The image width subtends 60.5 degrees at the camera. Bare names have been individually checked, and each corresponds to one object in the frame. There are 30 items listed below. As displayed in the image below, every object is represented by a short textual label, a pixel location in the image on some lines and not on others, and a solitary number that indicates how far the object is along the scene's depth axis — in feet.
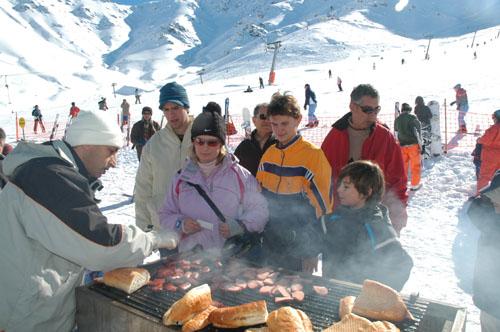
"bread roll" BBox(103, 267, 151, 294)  8.21
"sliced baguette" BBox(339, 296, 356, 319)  7.11
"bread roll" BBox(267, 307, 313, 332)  6.40
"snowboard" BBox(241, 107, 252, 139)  47.14
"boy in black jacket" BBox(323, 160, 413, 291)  9.98
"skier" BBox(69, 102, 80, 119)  83.22
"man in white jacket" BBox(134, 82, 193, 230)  13.44
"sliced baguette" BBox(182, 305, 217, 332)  6.73
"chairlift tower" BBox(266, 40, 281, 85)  156.97
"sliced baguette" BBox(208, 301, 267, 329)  6.77
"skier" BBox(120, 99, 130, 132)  75.56
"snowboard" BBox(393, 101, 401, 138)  41.92
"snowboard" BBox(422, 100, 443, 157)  39.88
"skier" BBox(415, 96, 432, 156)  39.75
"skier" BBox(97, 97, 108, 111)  88.92
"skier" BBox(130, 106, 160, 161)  32.55
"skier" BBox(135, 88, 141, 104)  122.89
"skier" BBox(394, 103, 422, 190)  30.76
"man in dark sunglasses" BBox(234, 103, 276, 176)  15.20
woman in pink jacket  11.00
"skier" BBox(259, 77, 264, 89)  147.31
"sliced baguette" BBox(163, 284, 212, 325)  7.00
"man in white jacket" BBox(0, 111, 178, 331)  7.18
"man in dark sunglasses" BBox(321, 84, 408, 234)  12.56
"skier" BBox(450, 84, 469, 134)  59.49
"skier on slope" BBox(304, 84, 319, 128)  65.16
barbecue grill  6.97
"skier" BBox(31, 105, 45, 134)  78.49
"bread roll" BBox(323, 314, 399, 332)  6.32
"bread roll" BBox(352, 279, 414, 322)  6.94
